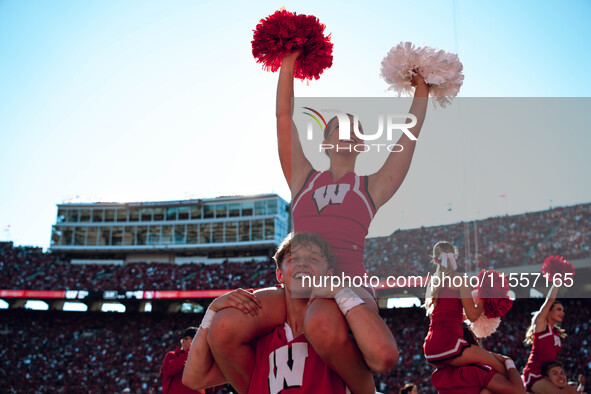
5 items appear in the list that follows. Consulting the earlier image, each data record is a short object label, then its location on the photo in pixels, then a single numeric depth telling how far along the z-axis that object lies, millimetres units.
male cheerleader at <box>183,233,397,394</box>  1947
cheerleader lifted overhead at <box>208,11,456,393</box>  1840
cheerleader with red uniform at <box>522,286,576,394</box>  4344
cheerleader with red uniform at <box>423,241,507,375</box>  3309
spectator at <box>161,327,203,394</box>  5004
